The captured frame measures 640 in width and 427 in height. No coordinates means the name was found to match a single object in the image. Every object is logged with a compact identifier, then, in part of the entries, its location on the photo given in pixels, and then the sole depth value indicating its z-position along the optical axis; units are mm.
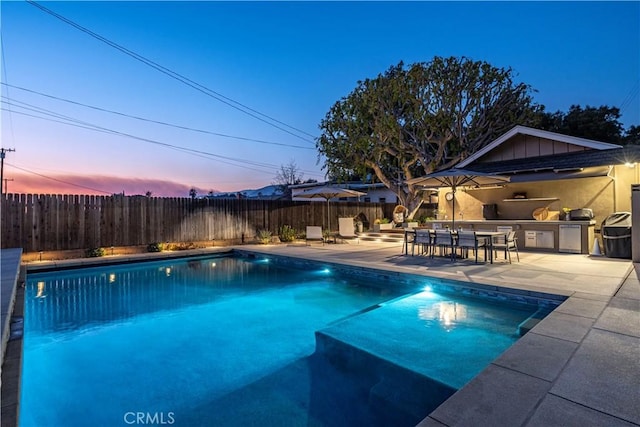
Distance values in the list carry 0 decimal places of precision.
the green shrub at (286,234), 14344
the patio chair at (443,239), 7887
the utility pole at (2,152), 17266
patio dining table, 7474
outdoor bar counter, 8703
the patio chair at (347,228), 13445
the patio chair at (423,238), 8422
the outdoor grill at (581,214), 8766
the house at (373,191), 23816
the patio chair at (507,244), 7398
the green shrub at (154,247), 11070
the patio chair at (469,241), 7395
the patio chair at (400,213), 16188
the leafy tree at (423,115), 14766
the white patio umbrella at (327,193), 12366
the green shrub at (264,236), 13375
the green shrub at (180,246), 11648
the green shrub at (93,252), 9838
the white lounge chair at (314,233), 12972
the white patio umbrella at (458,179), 8281
